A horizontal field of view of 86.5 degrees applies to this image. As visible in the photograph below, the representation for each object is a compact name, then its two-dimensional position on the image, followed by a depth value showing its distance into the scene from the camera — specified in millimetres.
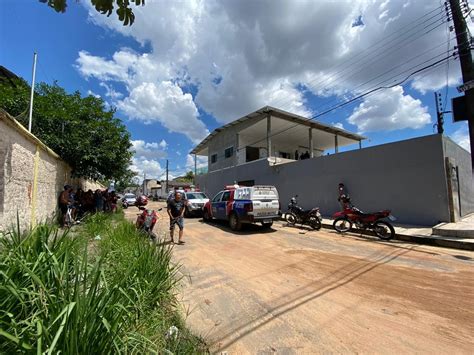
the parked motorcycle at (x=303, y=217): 10734
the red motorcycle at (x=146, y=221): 7113
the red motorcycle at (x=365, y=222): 8586
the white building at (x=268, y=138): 19516
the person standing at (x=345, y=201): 10109
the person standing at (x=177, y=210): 8230
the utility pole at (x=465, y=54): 8281
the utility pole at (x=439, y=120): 12814
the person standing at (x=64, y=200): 9953
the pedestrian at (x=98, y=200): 14604
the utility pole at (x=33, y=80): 8062
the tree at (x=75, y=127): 10062
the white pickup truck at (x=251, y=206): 10133
